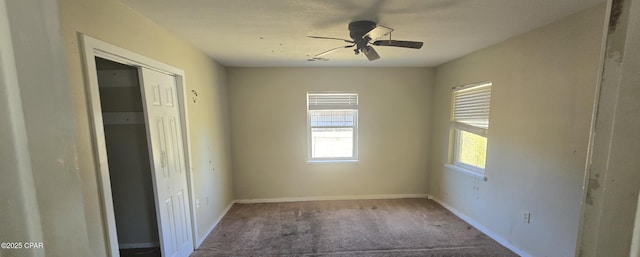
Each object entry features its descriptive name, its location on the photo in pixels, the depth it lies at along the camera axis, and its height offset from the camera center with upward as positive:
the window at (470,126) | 2.78 -0.23
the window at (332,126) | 3.73 -0.25
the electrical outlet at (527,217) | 2.16 -1.07
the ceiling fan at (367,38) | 1.83 +0.63
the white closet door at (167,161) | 1.87 -0.45
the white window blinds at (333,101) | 3.72 +0.17
